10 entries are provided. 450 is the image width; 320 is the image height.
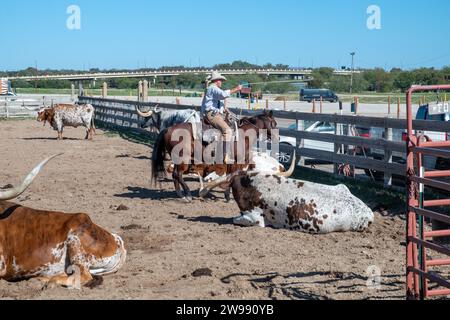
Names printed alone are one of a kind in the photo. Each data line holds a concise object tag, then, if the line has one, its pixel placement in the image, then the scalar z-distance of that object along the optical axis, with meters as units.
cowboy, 12.59
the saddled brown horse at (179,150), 12.32
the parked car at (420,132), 10.95
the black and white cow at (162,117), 19.23
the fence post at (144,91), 32.75
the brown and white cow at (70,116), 26.31
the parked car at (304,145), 16.08
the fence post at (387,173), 11.99
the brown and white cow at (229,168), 11.79
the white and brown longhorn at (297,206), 9.07
